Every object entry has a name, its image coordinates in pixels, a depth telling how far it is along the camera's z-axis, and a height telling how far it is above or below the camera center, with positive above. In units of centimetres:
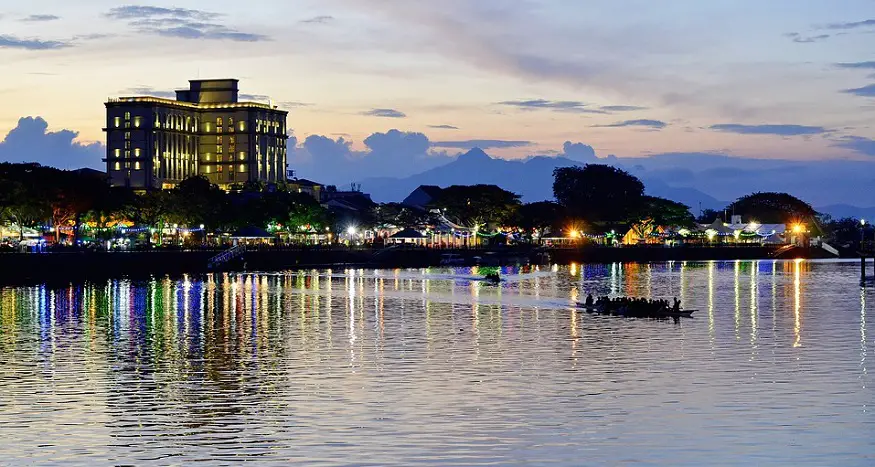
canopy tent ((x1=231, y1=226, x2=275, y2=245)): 18325 +304
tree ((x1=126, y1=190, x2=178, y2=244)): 19750 +682
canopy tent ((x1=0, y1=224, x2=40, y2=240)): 15000 +317
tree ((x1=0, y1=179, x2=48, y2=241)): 15325 +662
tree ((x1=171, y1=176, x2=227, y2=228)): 19862 +707
